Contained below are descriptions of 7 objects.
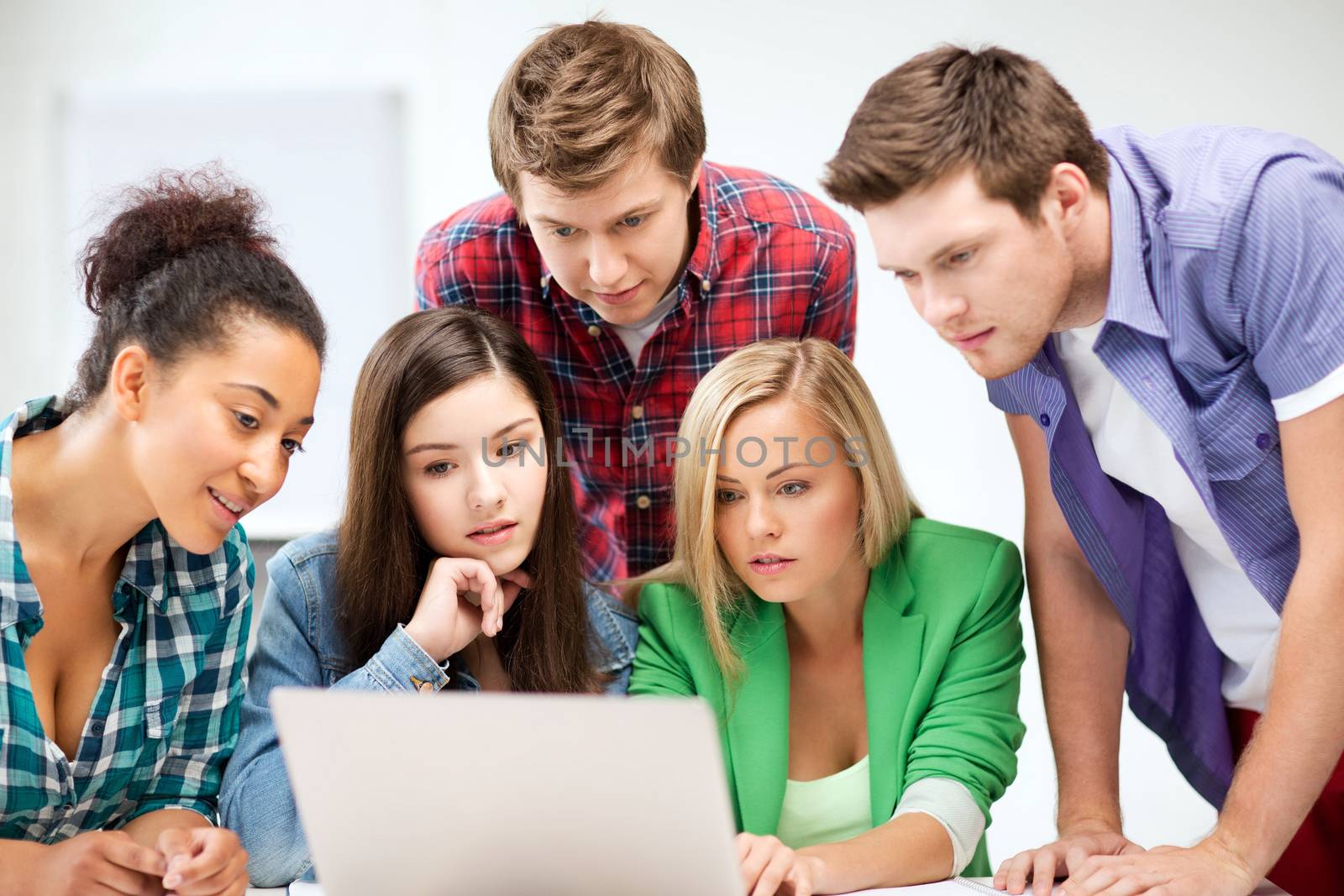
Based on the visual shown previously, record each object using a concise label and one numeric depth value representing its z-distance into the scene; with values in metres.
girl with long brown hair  2.90
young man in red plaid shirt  2.97
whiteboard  4.32
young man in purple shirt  2.70
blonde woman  2.91
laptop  2.45
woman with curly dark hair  2.71
